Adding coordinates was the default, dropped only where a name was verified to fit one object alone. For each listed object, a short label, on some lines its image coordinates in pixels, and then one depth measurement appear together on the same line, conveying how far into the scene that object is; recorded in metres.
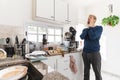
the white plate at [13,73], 0.43
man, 1.16
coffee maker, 1.42
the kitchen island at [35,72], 0.46
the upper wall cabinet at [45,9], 1.20
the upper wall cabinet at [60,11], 1.36
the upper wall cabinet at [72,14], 1.53
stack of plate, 0.86
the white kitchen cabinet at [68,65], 1.20
